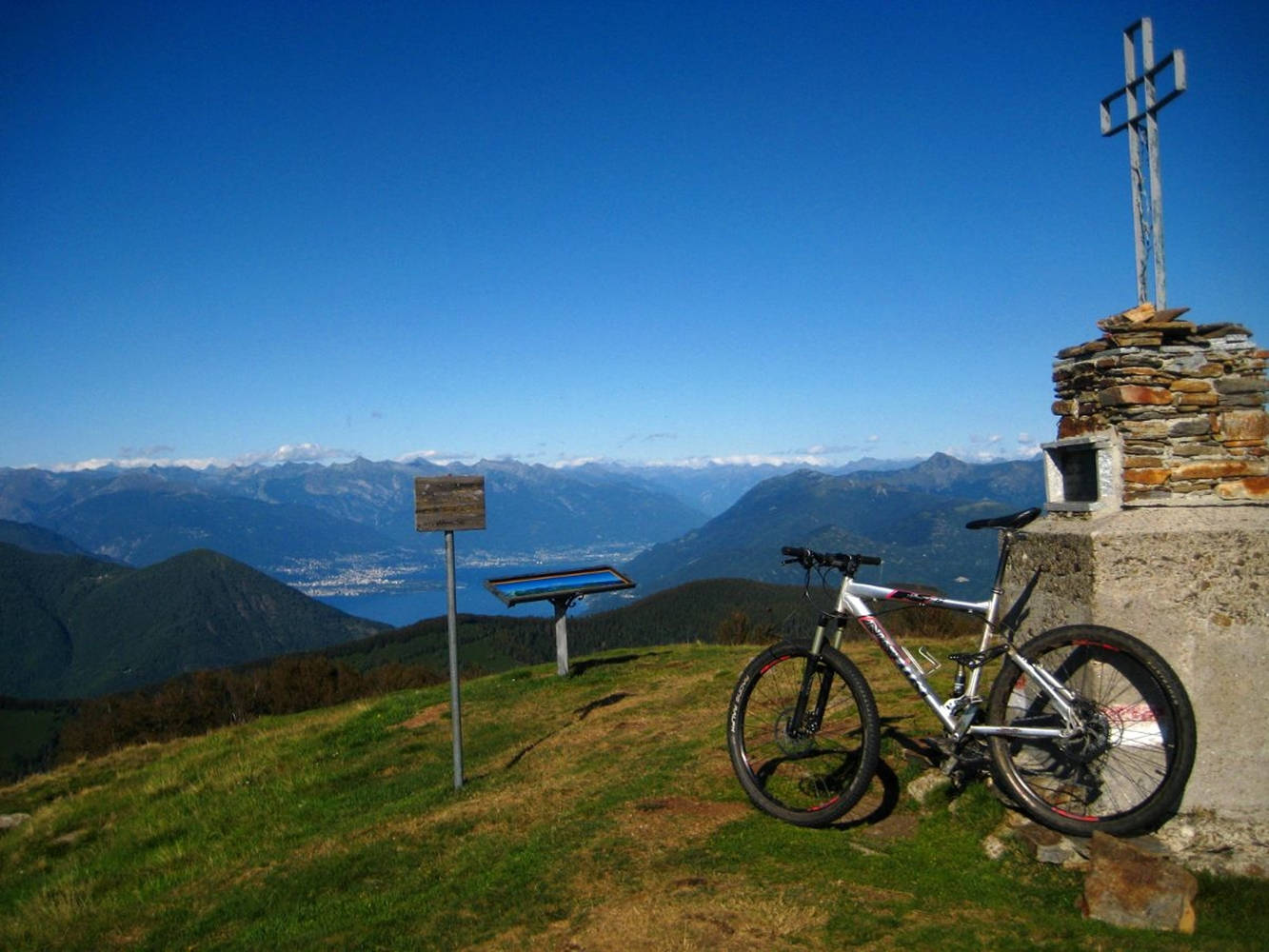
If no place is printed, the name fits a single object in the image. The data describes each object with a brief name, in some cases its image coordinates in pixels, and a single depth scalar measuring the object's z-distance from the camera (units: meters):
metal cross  6.45
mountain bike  5.21
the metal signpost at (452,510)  9.18
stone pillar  5.25
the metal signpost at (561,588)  15.06
